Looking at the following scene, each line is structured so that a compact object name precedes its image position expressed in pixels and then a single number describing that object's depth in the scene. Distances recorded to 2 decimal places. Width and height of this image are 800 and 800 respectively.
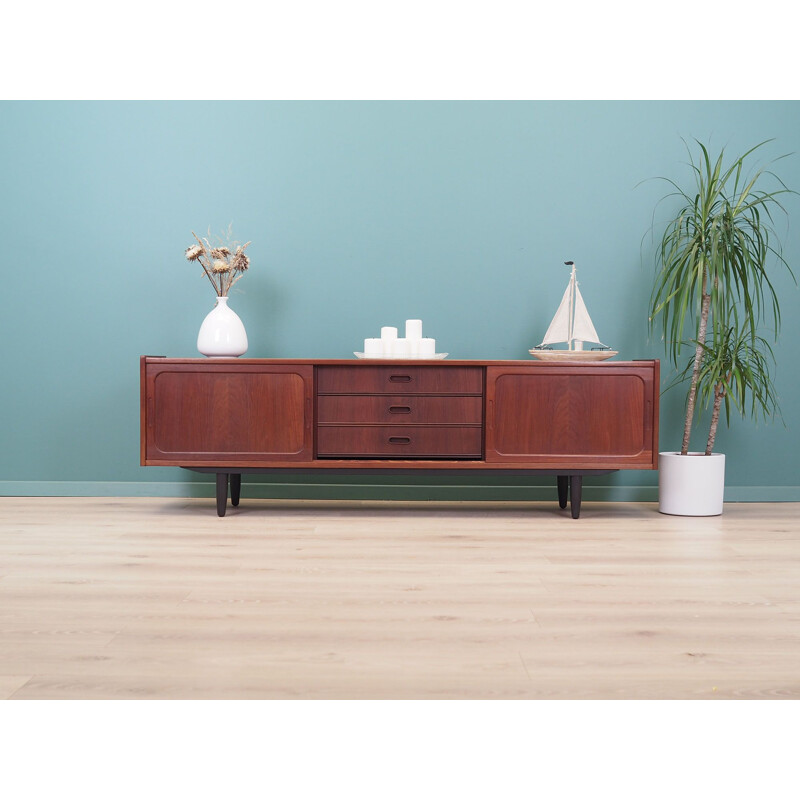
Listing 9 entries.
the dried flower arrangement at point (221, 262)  3.16
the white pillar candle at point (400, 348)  3.12
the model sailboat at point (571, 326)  3.12
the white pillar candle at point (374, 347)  3.12
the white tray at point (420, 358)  2.99
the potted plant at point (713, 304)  3.05
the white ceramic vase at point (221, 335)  3.11
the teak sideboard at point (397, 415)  2.96
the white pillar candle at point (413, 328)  3.16
